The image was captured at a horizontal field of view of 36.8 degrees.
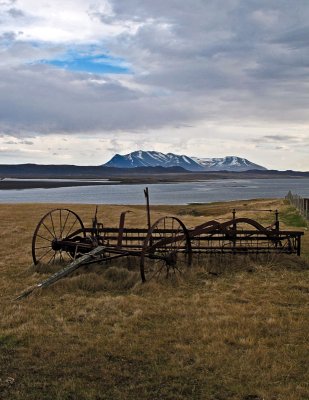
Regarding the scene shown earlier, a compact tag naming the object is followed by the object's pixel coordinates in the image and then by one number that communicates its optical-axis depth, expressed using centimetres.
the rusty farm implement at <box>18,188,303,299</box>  1273
